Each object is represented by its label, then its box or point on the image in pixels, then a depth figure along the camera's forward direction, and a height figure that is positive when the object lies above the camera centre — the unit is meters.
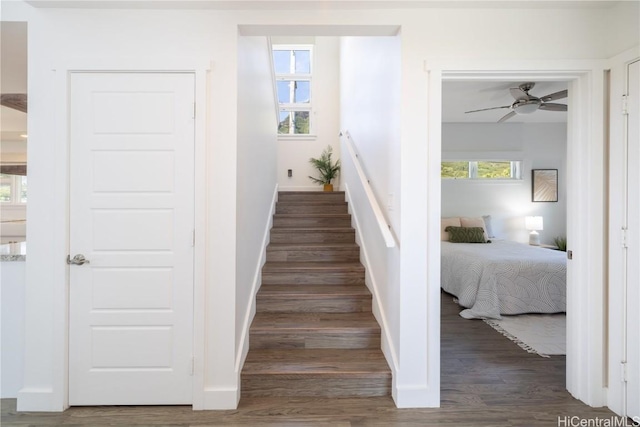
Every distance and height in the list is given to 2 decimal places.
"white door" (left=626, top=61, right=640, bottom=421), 1.98 -0.17
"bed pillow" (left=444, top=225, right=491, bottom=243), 5.38 -0.34
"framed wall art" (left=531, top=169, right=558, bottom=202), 6.24 +0.53
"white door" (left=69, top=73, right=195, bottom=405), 2.12 -0.16
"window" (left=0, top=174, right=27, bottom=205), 6.95 +0.45
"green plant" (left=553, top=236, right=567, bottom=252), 6.00 -0.50
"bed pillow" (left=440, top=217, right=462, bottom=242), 5.61 -0.18
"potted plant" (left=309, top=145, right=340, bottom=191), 5.54 +0.73
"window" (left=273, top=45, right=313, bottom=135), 5.98 +2.25
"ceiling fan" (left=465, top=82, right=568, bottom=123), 3.71 +1.25
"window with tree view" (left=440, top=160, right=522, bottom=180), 6.25 +0.82
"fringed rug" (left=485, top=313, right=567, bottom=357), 2.94 -1.13
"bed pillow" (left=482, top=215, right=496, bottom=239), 5.96 -0.21
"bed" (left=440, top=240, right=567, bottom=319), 3.72 -0.80
